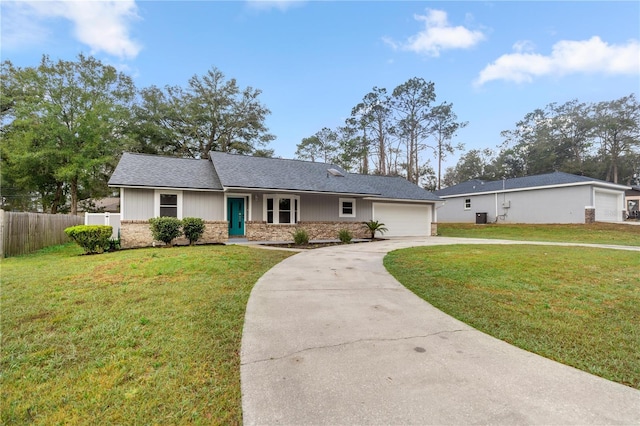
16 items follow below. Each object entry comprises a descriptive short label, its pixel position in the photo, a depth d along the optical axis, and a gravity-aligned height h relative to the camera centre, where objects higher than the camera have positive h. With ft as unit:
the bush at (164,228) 35.65 -1.74
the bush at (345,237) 45.28 -3.64
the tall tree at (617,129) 109.19 +33.54
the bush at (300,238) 40.75 -3.42
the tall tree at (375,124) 102.99 +33.88
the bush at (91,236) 30.35 -2.40
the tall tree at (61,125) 64.13 +20.98
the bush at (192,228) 37.22 -1.81
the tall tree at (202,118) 81.00 +28.54
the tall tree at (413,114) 98.58 +35.82
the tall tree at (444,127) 99.40 +31.23
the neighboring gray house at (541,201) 64.59 +3.48
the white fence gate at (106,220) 42.69 -0.86
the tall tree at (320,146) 113.70 +27.54
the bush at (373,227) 52.01 -2.43
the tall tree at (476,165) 141.59 +25.14
